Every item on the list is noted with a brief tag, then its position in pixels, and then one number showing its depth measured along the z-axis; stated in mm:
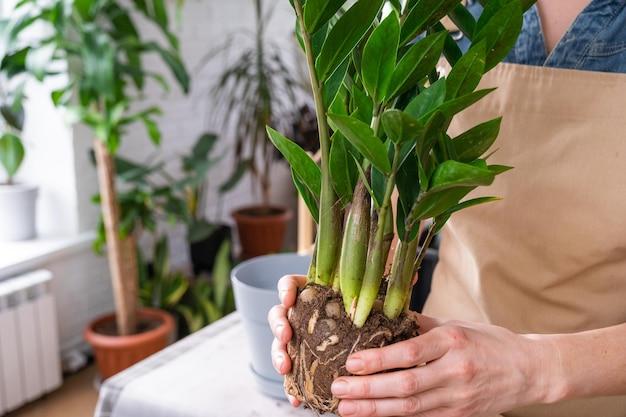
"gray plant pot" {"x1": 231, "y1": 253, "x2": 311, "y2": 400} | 925
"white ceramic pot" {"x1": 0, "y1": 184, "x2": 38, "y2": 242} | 2379
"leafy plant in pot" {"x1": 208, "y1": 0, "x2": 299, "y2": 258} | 3197
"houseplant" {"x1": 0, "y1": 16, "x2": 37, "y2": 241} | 2045
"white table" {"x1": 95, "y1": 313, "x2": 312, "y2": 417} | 935
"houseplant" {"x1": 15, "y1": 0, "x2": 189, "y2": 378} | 2020
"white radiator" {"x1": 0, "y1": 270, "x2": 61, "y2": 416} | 2213
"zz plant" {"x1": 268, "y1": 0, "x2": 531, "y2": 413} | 611
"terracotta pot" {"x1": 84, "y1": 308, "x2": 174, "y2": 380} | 2311
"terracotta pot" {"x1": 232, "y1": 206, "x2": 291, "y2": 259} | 3359
